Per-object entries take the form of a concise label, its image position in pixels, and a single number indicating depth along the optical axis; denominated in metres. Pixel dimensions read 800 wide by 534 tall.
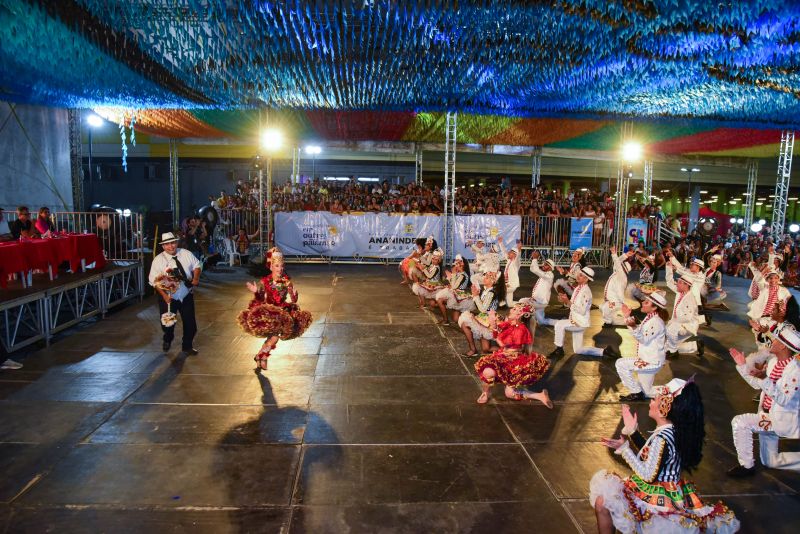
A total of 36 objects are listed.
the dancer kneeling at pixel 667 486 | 3.14
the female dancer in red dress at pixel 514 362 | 5.84
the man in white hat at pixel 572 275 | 9.59
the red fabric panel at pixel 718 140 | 17.00
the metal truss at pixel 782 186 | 16.28
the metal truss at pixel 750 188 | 22.97
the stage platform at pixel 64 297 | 7.85
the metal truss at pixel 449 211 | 16.50
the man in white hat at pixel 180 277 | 7.65
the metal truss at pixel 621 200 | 18.03
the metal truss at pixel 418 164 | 22.45
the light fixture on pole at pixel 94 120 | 19.29
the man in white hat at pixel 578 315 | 8.17
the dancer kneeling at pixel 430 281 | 11.19
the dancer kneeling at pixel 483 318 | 7.83
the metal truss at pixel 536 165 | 23.25
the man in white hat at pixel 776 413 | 4.43
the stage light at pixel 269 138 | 16.22
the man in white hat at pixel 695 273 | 9.01
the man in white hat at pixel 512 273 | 11.34
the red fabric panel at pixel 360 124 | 16.56
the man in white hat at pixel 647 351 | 6.03
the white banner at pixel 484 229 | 18.12
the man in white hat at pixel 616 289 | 9.91
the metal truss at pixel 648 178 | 23.47
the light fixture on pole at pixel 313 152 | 24.06
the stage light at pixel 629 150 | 17.45
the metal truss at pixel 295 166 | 23.05
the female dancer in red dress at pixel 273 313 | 6.70
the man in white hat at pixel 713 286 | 10.60
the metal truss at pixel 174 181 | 20.72
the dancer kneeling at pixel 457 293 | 9.78
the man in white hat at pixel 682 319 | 8.05
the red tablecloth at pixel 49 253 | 7.97
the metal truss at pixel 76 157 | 14.91
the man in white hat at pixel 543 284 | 9.77
